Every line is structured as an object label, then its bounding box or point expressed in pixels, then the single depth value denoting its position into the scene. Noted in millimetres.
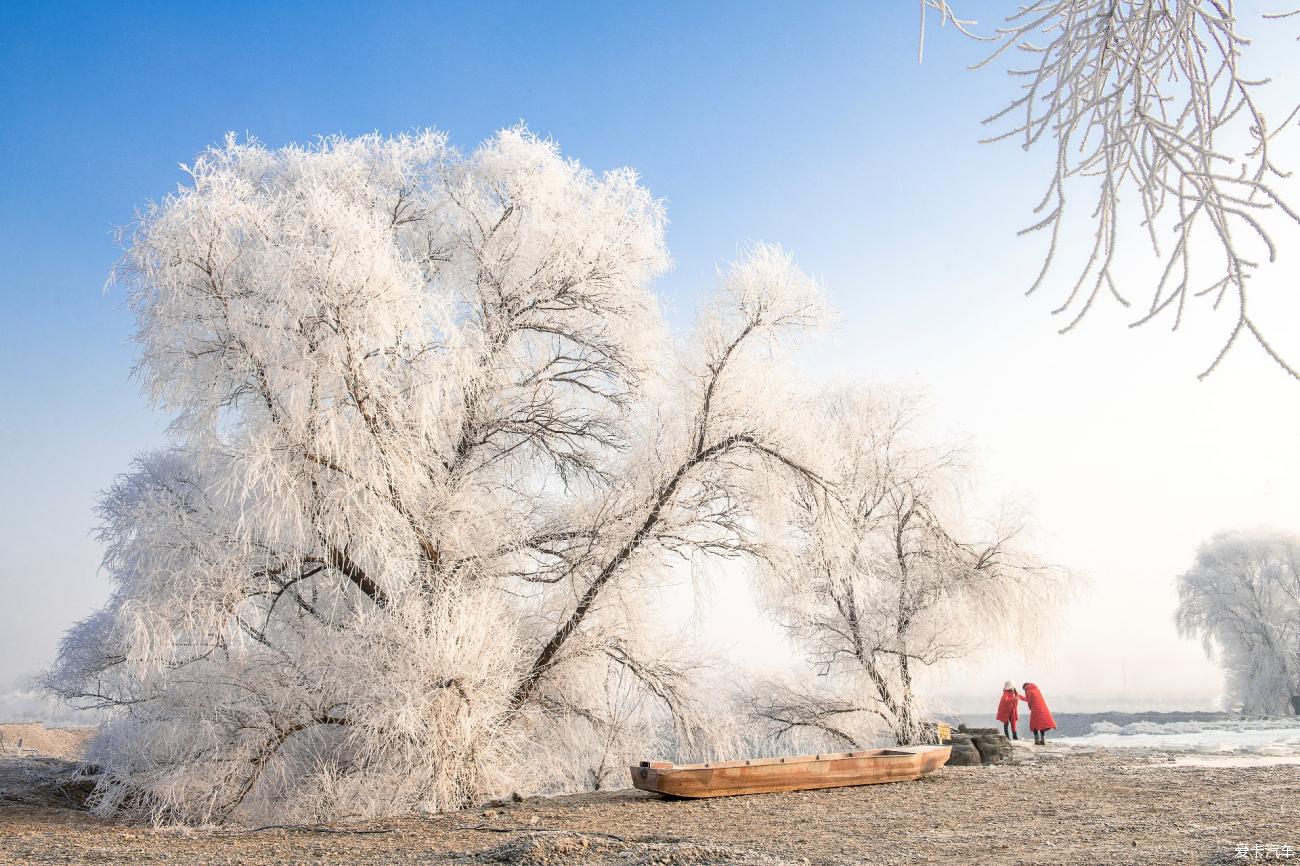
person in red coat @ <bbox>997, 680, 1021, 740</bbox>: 16031
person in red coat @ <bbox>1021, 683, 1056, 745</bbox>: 15227
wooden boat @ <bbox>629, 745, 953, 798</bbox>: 8141
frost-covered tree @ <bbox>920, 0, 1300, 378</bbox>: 2602
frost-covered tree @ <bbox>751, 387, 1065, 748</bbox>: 13773
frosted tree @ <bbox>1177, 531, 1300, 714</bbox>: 24500
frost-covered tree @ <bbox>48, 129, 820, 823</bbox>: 8375
